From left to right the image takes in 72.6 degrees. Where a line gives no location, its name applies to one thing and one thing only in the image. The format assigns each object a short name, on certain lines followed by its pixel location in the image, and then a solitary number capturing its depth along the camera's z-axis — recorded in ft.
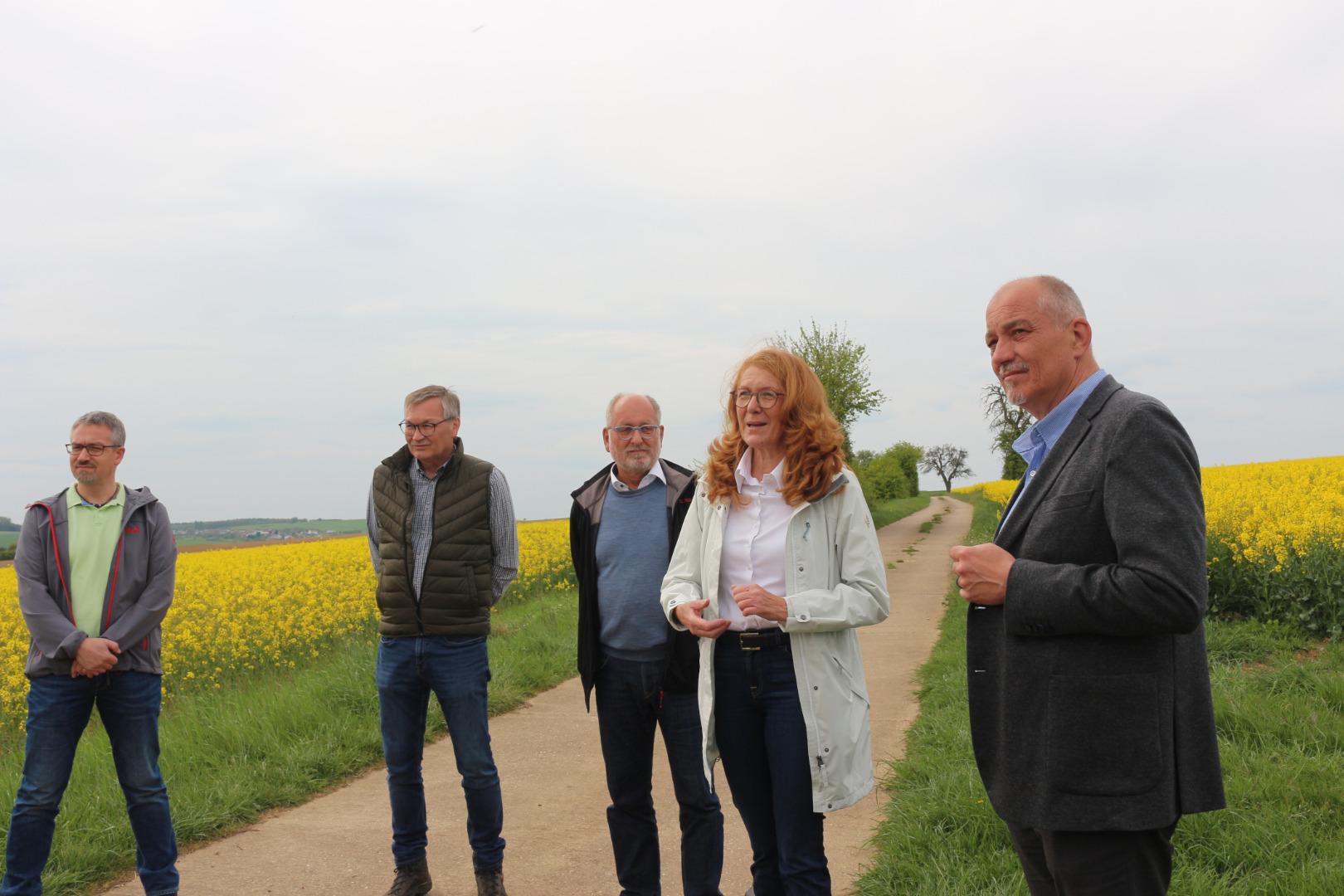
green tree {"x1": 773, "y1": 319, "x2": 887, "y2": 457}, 105.91
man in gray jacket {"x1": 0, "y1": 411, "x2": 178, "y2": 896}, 12.01
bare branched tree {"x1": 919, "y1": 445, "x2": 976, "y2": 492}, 378.73
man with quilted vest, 12.86
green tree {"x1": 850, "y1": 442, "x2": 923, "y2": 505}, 136.56
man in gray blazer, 5.94
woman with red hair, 8.99
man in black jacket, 11.19
